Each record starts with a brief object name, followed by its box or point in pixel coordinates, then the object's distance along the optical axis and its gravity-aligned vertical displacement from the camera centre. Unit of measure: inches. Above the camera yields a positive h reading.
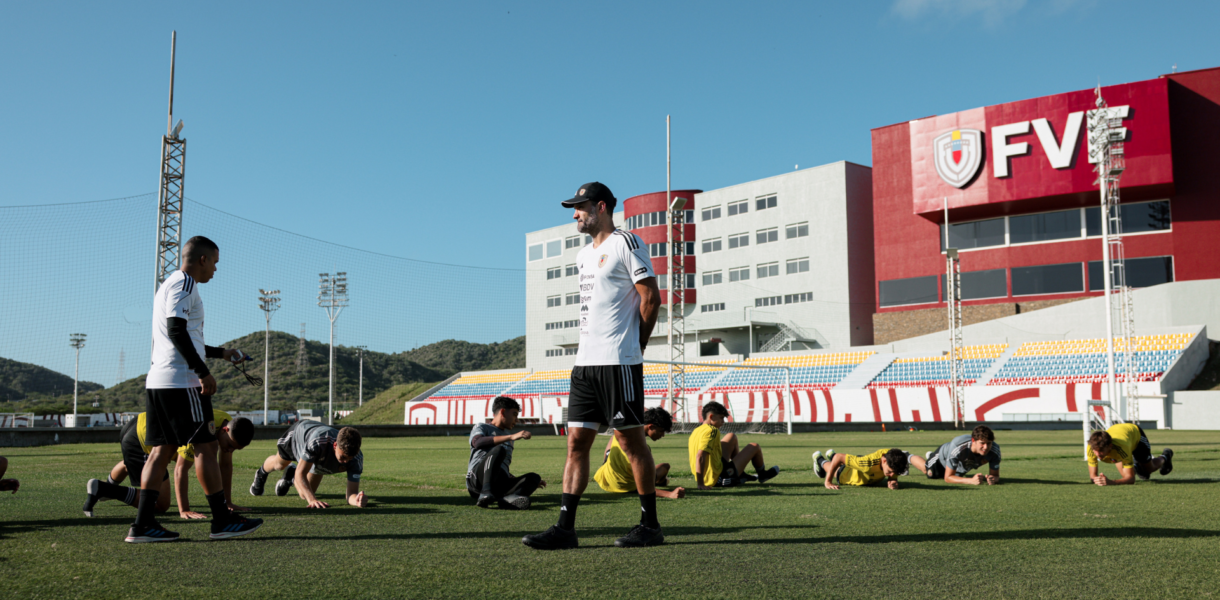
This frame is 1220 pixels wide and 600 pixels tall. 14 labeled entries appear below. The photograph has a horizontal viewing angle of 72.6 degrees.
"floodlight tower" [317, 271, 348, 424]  2335.1 +241.1
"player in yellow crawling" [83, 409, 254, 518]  210.1 -24.1
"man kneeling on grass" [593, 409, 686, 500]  279.9 -33.1
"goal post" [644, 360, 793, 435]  1161.0 -54.1
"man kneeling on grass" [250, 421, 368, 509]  237.1 -24.2
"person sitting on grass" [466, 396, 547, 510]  242.5 -28.8
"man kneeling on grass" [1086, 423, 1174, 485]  303.3 -31.9
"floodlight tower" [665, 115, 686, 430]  1060.0 +118.0
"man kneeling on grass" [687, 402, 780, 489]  294.5 -29.7
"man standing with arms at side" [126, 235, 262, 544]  179.5 -4.9
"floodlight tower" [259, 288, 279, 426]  2477.9 +210.1
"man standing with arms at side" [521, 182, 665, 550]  172.9 +2.3
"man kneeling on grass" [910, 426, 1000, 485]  303.4 -33.9
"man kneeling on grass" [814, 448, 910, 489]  294.5 -35.7
